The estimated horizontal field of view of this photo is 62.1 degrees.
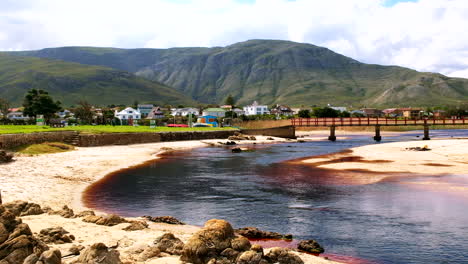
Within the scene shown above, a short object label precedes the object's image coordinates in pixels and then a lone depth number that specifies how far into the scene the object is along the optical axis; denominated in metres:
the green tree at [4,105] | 125.58
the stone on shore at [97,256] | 10.28
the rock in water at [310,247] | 14.81
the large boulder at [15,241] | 10.42
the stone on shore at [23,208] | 16.12
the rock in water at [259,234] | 16.48
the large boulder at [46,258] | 9.94
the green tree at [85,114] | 114.29
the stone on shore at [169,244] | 12.86
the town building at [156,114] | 195.96
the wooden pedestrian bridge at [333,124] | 80.06
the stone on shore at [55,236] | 12.73
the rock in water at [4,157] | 34.38
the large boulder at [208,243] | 11.60
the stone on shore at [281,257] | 12.19
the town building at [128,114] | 182.88
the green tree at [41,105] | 107.69
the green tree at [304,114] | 171.00
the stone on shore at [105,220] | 16.14
